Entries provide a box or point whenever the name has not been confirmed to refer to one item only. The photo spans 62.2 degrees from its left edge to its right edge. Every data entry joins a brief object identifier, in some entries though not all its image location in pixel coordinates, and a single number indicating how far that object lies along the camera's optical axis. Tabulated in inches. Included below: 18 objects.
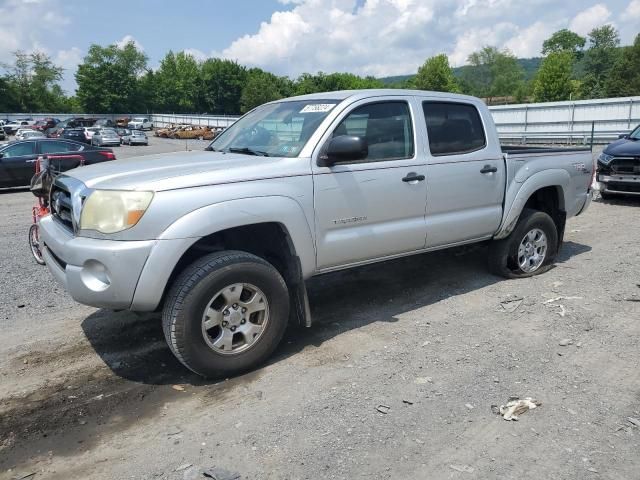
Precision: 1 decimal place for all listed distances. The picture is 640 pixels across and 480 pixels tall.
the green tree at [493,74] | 4394.7
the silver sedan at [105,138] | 1592.0
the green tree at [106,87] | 3634.4
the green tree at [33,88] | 3400.6
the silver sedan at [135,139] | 1724.0
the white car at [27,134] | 1678.0
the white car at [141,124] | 2598.4
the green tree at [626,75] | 2406.3
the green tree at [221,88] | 3735.2
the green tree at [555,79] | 2477.4
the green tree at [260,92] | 3036.4
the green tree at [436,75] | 3048.7
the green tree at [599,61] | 2790.4
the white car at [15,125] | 2299.3
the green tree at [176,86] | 3841.0
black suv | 397.1
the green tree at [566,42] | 4416.8
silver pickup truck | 132.5
